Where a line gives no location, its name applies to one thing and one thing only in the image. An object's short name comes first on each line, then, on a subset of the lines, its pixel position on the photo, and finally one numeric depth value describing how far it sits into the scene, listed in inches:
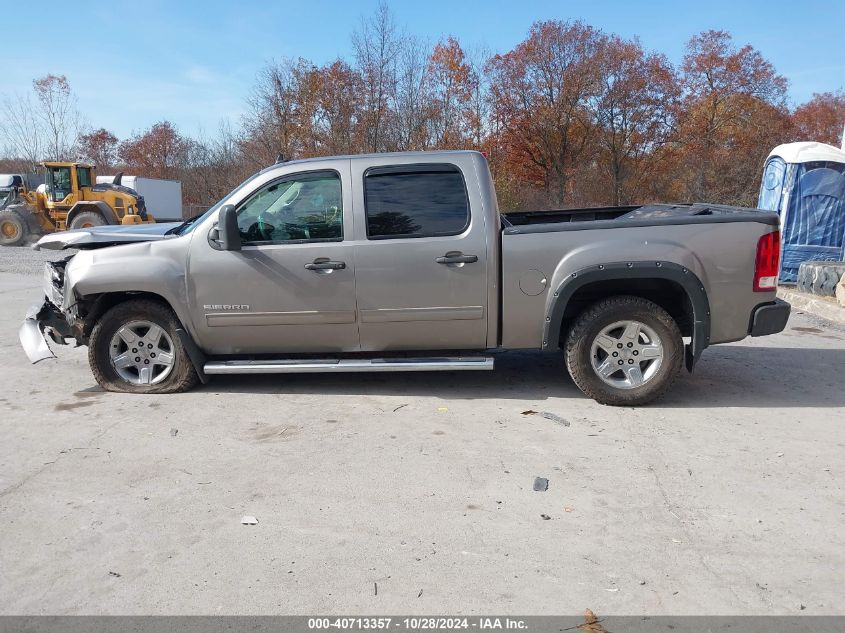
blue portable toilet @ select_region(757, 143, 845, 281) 462.9
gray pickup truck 195.2
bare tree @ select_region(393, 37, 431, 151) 1023.6
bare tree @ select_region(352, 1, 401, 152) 1011.9
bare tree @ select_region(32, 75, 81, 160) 1541.6
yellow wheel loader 855.1
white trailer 1413.6
